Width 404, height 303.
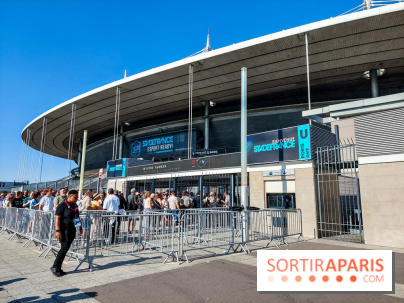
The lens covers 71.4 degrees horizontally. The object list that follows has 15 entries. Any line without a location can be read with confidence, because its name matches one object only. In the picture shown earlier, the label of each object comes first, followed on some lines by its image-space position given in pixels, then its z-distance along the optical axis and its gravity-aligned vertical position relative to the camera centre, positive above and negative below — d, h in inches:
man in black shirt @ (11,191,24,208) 490.2 -10.7
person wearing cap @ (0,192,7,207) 545.3 -10.3
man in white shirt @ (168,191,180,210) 527.8 -13.3
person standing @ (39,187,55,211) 406.9 -10.1
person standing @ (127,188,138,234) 532.4 -12.1
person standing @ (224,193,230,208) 726.5 -11.0
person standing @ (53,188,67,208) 340.0 -2.4
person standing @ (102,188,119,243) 388.4 -11.7
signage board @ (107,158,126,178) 962.1 +95.0
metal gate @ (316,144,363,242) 450.0 -6.9
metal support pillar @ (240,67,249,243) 407.8 +66.1
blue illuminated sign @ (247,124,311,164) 470.9 +91.1
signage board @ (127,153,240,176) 649.6 +82.7
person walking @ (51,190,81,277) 237.8 -22.2
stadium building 397.1 +316.6
